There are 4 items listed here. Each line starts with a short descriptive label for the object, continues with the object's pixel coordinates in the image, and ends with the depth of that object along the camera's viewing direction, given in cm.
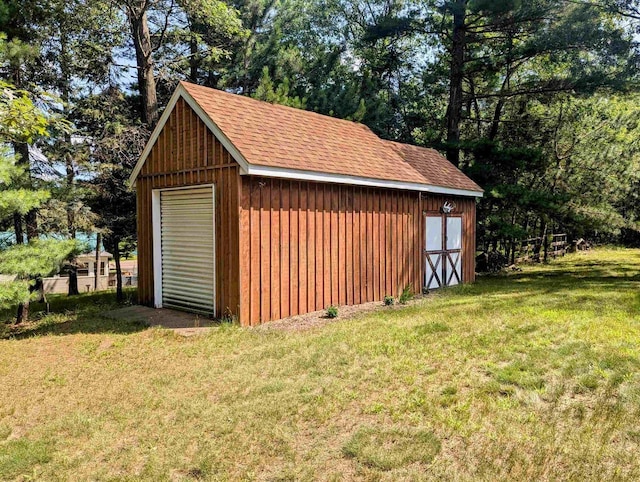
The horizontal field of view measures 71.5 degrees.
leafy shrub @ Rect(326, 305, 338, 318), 783
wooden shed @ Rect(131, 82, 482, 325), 724
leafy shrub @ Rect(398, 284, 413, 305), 955
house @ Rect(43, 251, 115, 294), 1866
